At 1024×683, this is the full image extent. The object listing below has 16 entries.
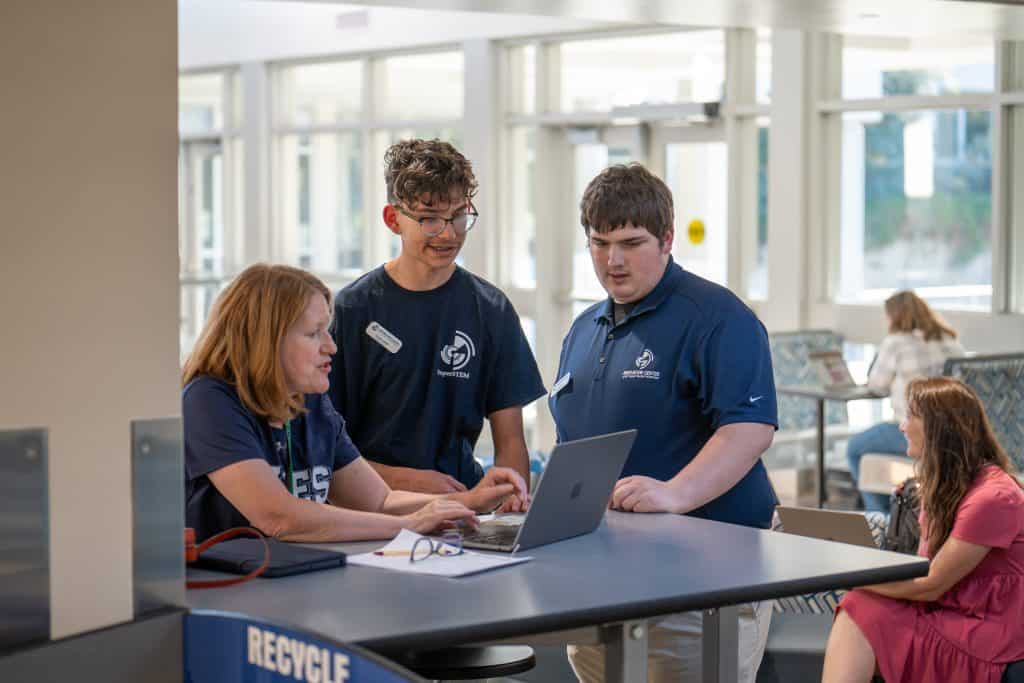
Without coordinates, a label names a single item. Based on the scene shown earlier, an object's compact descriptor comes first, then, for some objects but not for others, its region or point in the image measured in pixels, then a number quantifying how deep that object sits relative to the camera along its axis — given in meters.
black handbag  5.22
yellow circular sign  11.26
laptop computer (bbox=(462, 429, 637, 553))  2.76
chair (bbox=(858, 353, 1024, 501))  7.77
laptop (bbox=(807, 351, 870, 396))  8.63
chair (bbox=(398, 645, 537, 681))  3.05
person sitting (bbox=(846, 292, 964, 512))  8.36
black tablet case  2.58
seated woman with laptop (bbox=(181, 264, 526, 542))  2.83
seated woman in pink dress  4.04
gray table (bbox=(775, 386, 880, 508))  8.45
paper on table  2.62
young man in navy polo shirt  3.28
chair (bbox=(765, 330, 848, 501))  9.39
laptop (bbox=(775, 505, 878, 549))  4.29
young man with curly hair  3.63
